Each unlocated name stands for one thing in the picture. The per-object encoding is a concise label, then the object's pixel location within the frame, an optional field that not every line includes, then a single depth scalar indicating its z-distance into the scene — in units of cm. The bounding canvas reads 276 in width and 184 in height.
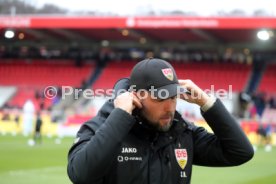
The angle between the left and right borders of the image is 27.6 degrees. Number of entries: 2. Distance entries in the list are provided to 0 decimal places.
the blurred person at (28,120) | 3156
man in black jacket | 312
